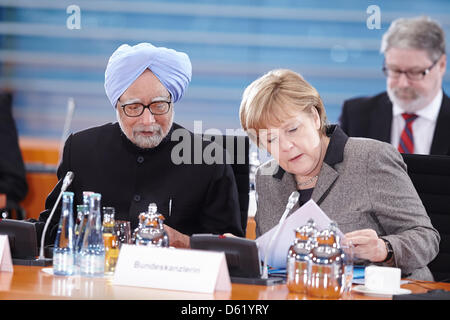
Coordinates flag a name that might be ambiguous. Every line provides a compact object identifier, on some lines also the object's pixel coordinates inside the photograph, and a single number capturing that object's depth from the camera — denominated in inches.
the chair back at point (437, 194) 213.3
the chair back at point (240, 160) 234.2
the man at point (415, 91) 329.7
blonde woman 183.8
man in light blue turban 209.5
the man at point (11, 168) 365.1
